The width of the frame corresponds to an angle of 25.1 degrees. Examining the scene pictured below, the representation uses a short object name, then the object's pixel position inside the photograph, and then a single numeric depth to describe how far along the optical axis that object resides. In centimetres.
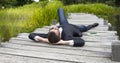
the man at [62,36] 394
